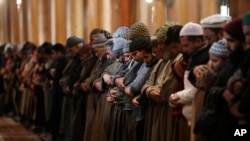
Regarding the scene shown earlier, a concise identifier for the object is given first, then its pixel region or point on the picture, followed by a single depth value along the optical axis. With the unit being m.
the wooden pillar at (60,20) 16.80
